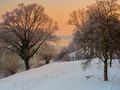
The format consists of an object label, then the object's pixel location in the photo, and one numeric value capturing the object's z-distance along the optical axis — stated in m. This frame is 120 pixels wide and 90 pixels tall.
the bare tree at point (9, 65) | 38.66
